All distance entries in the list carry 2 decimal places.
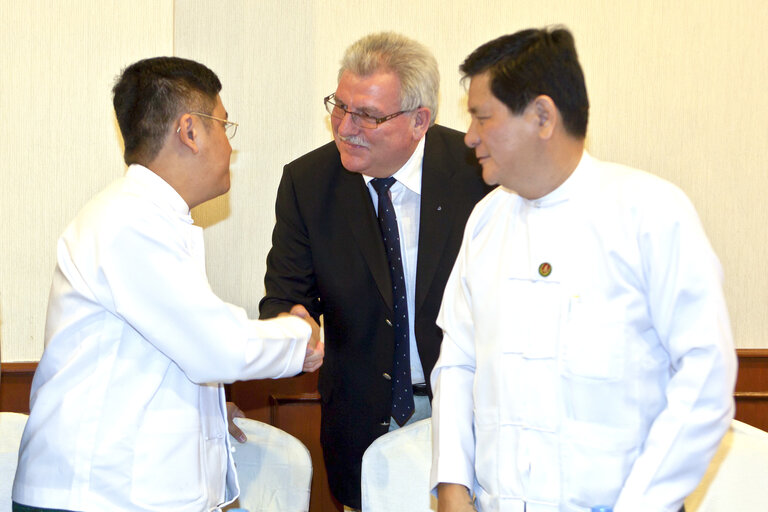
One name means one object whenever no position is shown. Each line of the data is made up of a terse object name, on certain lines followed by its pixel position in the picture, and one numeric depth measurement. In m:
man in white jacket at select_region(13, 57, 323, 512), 2.01
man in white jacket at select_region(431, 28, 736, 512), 1.70
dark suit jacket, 2.84
